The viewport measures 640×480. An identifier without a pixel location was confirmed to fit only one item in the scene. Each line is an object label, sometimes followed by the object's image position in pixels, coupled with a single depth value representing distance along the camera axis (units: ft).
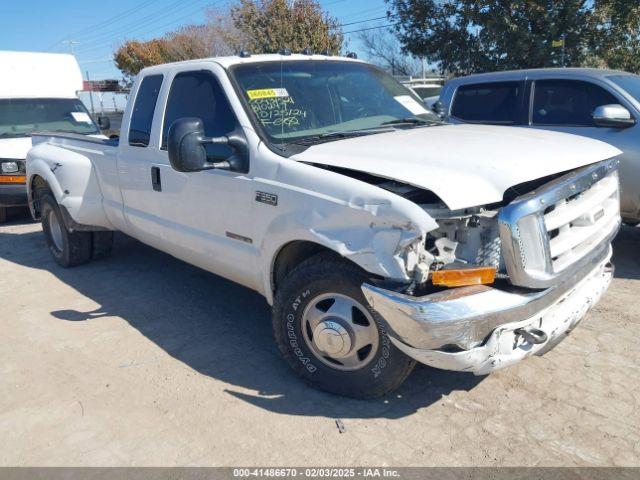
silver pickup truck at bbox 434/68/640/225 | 18.01
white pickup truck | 9.34
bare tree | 90.77
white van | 28.60
